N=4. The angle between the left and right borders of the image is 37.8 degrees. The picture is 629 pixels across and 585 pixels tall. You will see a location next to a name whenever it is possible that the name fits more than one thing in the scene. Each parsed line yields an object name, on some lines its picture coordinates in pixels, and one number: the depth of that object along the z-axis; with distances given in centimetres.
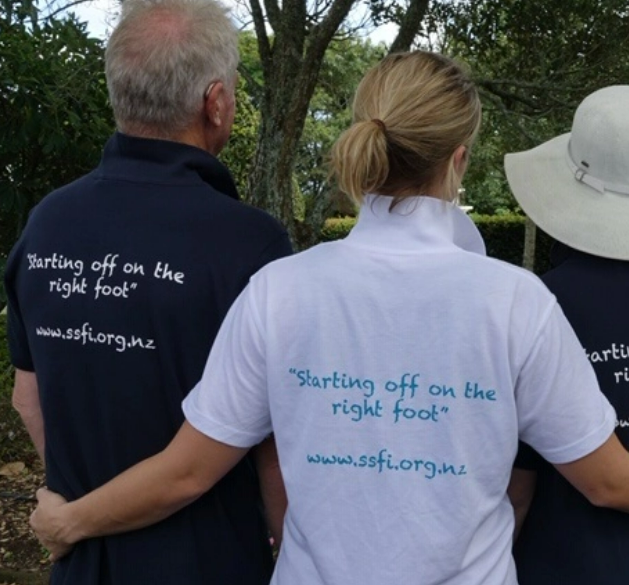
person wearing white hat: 168
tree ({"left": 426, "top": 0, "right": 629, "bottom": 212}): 527
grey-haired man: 179
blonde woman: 147
